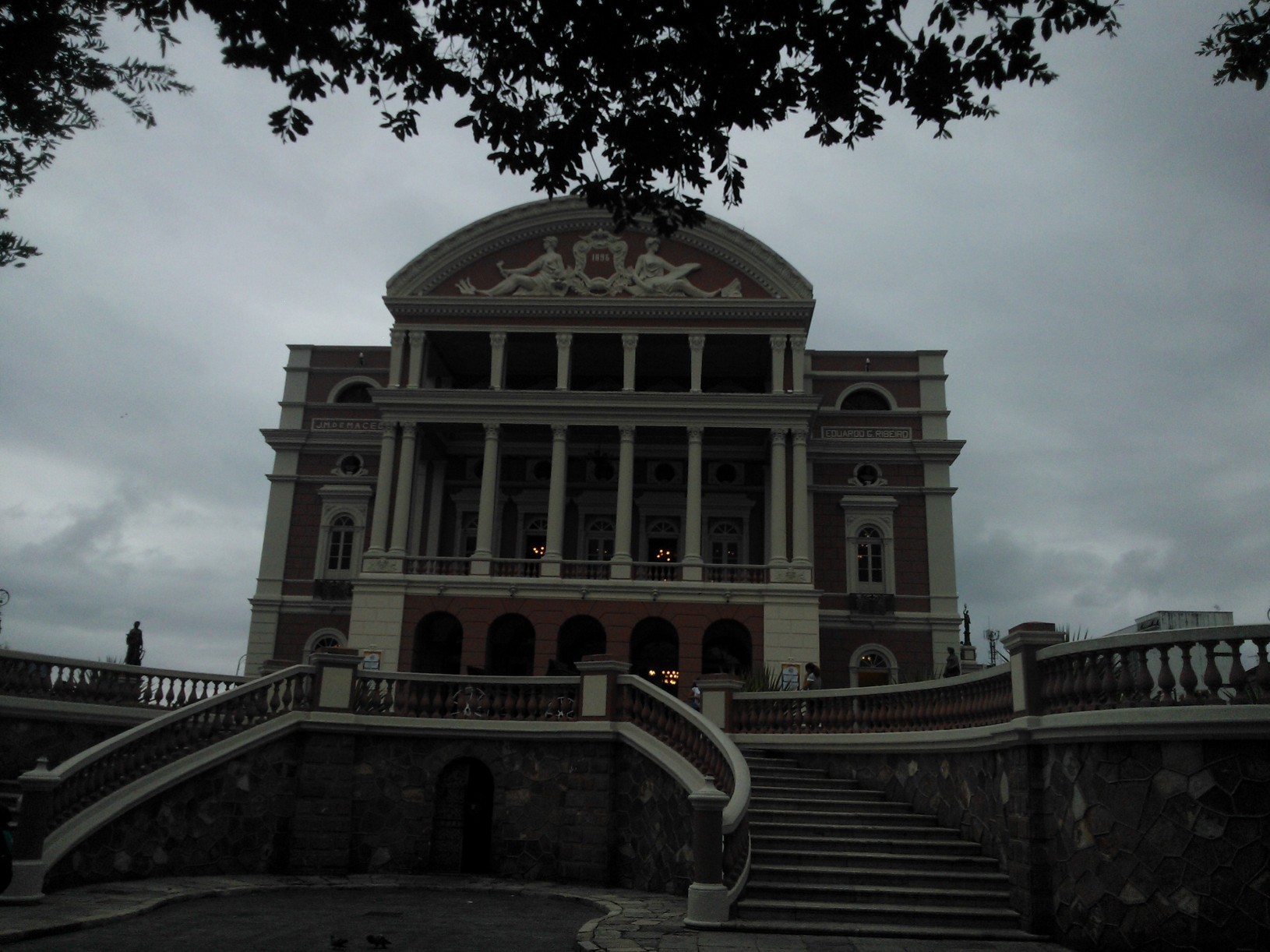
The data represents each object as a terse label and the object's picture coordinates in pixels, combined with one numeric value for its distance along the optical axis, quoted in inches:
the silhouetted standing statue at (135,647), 918.3
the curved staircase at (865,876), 411.8
